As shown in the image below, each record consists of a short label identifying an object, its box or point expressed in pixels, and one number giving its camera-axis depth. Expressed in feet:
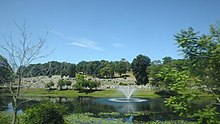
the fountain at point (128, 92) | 182.61
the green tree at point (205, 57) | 18.22
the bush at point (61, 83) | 256.72
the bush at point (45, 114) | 42.15
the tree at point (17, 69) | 35.80
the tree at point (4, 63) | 37.32
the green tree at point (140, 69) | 281.35
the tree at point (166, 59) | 282.30
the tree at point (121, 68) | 368.08
